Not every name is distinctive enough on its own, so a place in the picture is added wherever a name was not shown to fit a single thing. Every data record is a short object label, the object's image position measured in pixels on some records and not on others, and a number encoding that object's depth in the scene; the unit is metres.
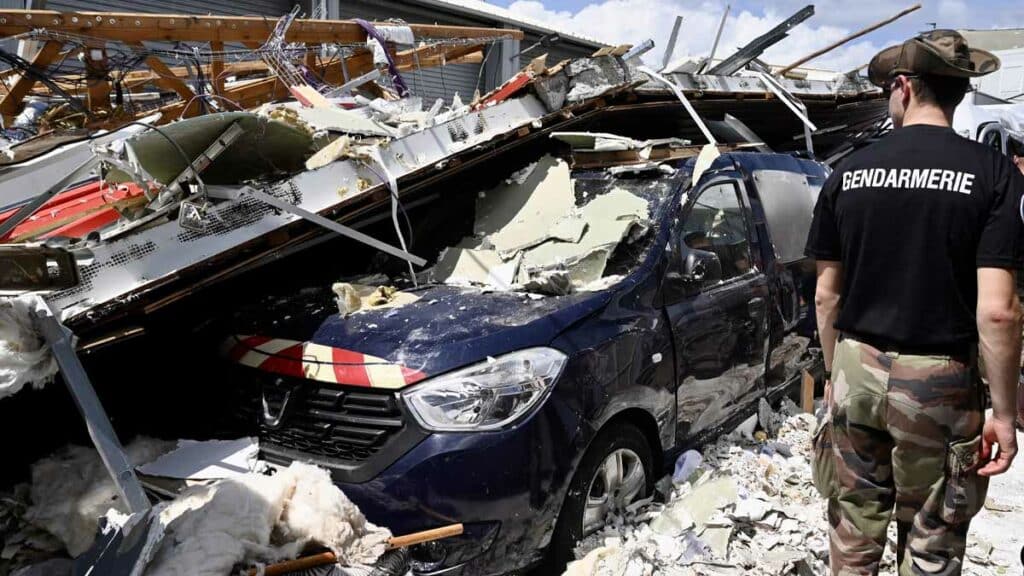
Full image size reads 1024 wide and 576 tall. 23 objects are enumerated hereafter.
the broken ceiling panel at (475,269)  3.41
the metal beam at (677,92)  4.50
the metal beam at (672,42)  5.83
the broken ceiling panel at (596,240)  3.26
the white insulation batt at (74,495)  2.57
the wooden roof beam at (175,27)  4.08
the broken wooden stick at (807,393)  4.84
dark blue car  2.54
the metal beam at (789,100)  5.67
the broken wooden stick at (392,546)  2.27
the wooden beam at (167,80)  4.98
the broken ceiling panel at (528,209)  3.76
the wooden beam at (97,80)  4.52
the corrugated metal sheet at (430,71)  11.54
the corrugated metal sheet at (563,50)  15.43
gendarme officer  2.16
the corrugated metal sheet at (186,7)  8.59
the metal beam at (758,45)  5.70
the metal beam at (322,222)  2.96
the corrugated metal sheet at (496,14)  12.85
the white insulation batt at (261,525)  2.20
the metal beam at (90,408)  2.08
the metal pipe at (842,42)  6.16
